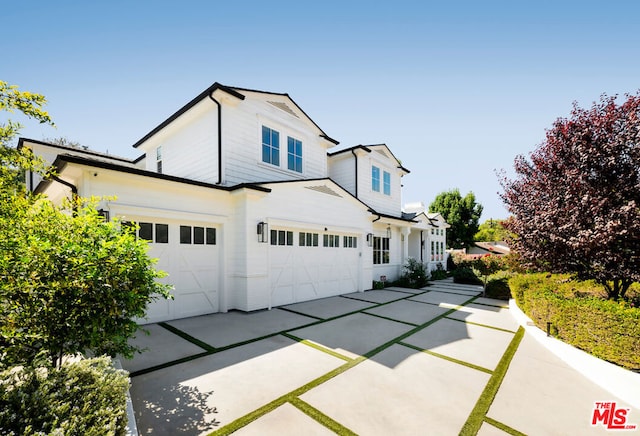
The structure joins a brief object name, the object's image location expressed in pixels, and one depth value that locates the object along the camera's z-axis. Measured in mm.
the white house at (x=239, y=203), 6566
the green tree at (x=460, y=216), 30234
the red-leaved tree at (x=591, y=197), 4855
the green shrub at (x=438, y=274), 16761
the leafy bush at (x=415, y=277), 13233
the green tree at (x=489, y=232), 47331
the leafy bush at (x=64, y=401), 1885
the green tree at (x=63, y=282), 2443
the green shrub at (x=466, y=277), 14384
